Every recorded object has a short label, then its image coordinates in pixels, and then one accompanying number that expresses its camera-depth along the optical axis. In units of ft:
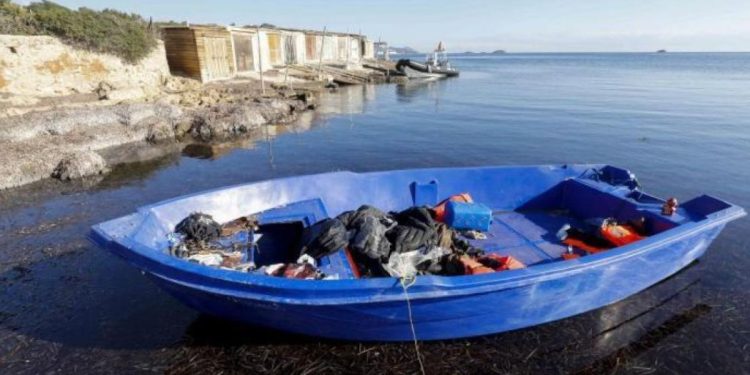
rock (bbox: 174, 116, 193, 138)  47.55
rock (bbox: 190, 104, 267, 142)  48.29
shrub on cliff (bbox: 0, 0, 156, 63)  50.21
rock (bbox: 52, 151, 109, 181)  31.14
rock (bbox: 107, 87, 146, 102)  50.44
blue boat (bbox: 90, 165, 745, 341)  11.12
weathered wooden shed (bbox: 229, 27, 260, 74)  84.38
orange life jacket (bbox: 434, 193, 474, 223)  19.79
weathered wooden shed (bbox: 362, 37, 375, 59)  181.64
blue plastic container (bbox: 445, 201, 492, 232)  19.06
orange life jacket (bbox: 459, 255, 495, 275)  14.26
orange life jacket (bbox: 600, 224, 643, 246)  16.62
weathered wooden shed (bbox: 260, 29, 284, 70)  98.58
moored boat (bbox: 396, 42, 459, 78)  142.61
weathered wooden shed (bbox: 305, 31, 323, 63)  125.04
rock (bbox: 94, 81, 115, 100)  50.34
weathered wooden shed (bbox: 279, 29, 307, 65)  112.37
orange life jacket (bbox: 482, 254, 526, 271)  14.33
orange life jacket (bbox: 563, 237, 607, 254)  17.61
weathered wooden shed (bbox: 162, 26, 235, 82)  70.30
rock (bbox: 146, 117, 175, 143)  45.19
